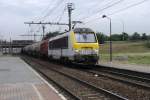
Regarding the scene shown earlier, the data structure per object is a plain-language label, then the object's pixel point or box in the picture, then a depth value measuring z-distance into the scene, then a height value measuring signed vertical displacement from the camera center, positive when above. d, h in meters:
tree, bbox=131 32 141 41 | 176.25 +4.61
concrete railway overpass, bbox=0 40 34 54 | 151.23 +1.04
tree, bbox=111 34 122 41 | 172.93 +4.16
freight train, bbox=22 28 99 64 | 31.75 +0.02
